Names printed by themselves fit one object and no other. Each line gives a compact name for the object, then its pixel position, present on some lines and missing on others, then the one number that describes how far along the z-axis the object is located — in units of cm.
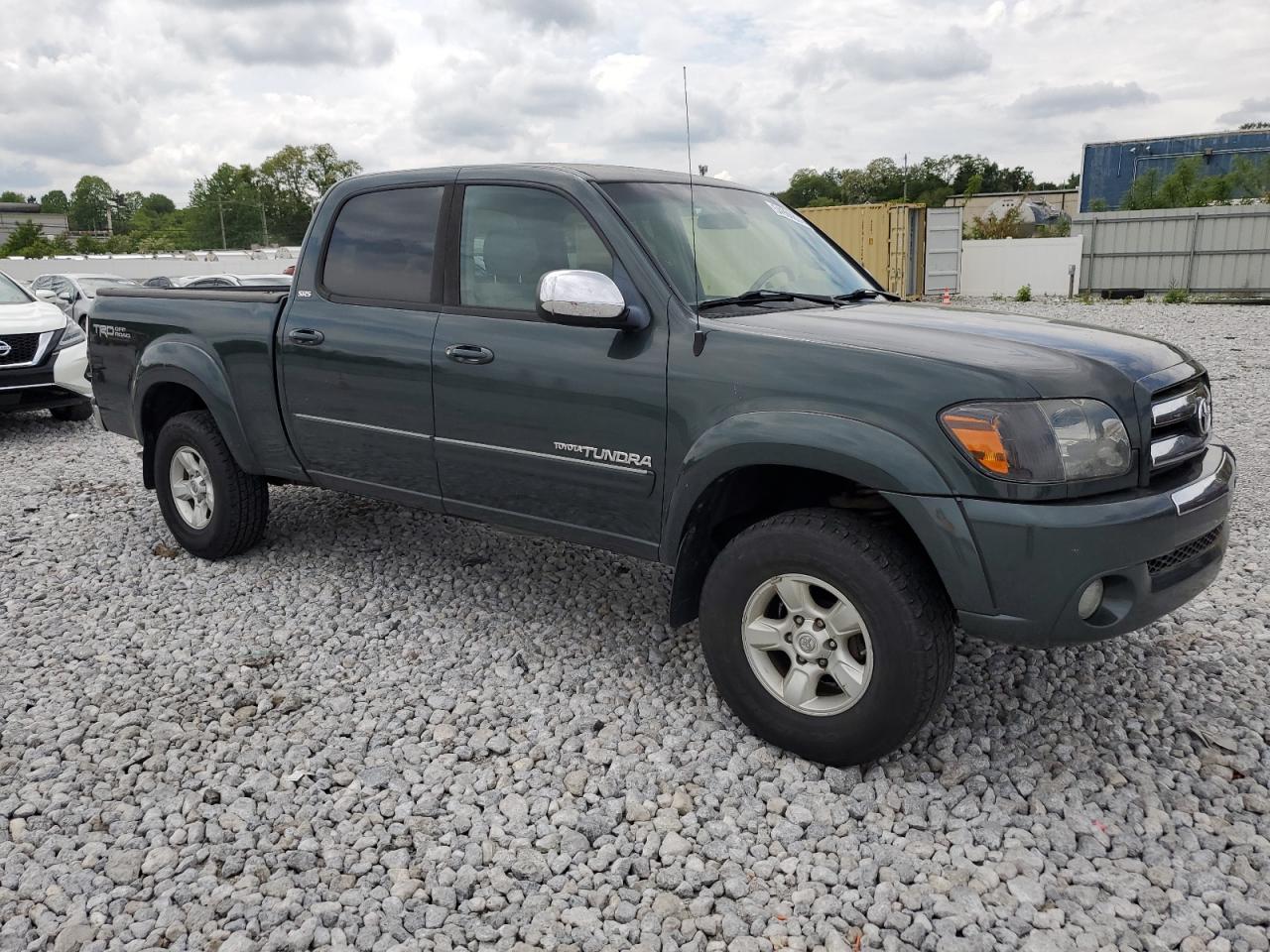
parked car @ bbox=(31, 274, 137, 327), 1567
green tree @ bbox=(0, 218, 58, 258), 6728
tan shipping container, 2295
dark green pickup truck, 276
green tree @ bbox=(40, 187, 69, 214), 13250
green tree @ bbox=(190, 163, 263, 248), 8281
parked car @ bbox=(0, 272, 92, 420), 888
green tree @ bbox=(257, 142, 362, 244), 8719
